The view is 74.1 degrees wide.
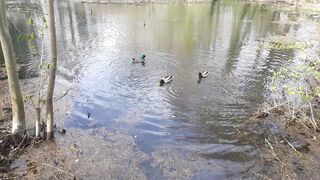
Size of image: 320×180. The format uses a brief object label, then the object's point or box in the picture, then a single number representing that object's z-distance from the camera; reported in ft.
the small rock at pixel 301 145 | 22.73
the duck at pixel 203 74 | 36.98
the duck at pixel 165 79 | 34.76
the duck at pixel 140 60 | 41.89
